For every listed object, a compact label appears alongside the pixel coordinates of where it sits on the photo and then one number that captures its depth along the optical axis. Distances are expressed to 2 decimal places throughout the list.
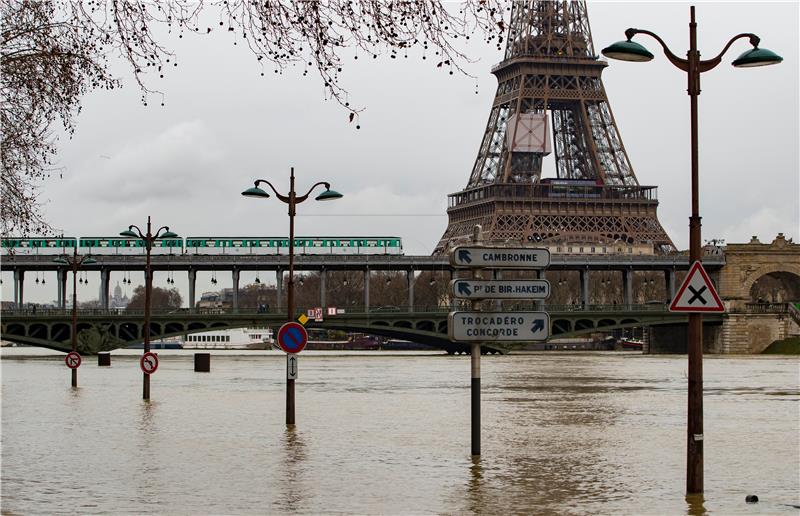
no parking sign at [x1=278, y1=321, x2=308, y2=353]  29.95
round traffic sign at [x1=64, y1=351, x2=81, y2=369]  53.75
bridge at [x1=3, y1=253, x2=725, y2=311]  124.12
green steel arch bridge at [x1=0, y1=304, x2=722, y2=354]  107.88
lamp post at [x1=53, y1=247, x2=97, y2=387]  54.71
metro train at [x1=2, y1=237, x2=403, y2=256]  129.25
